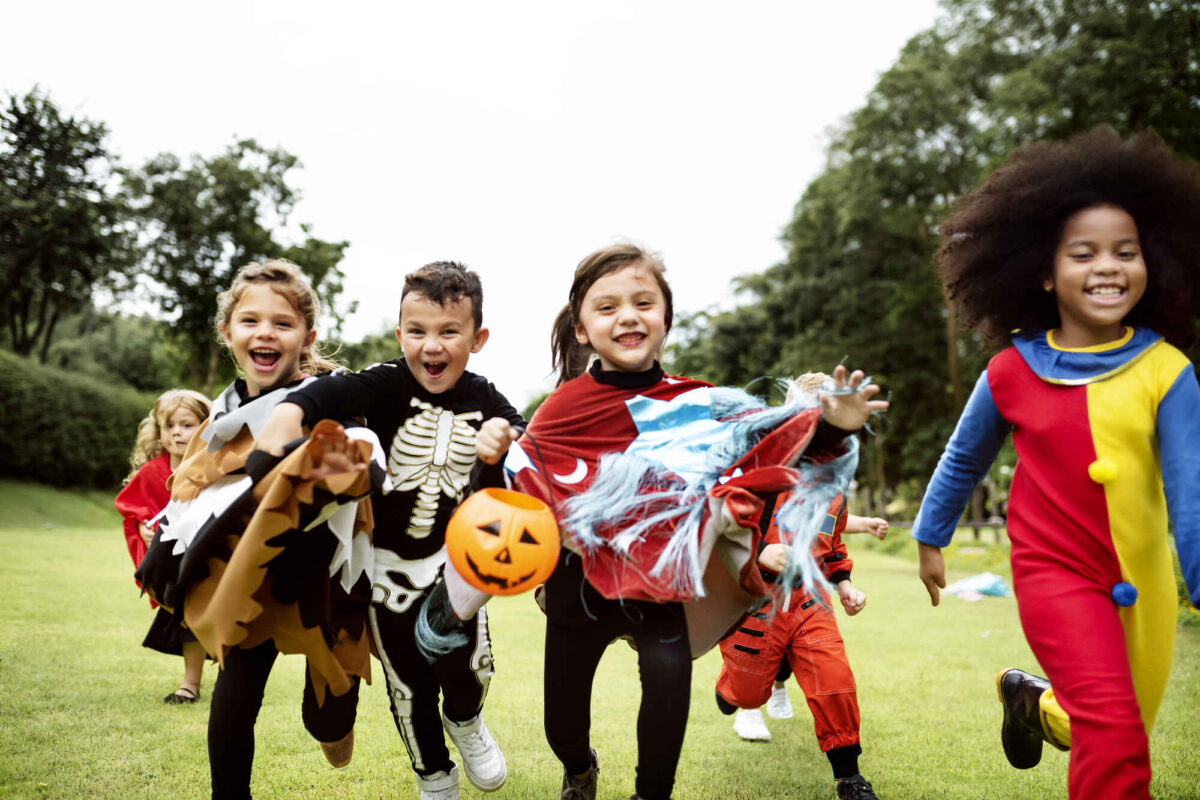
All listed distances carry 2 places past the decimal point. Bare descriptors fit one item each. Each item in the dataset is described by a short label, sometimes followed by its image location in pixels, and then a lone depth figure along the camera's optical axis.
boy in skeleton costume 3.60
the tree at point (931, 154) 19.42
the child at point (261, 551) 2.94
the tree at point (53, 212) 25.75
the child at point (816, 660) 4.21
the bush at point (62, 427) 24.72
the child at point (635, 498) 2.97
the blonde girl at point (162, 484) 5.51
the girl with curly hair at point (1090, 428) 2.83
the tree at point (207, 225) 30.78
